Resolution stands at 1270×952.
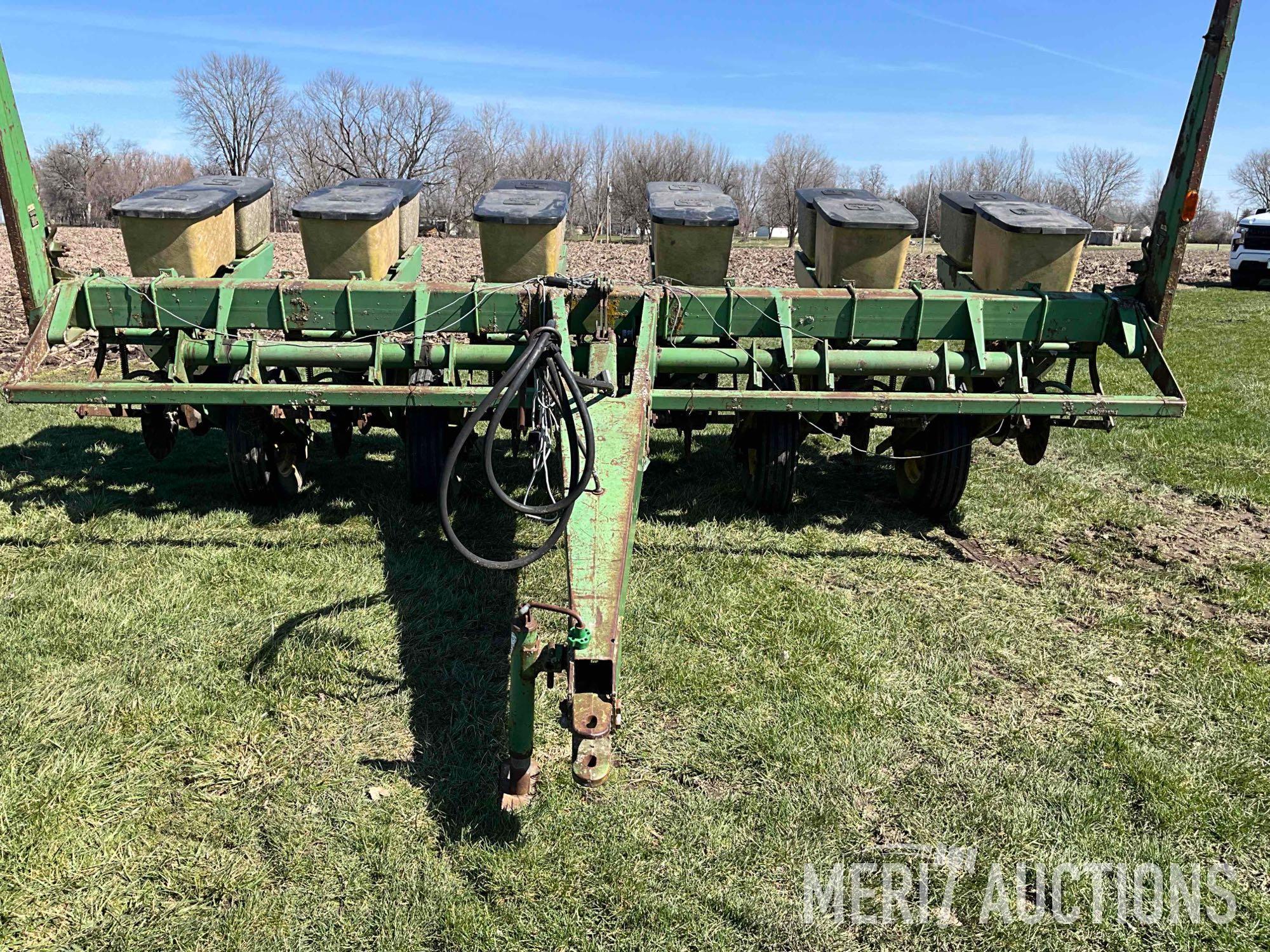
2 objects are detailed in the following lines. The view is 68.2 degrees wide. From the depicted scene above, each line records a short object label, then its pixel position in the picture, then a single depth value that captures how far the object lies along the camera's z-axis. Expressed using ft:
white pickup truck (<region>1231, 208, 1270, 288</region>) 74.13
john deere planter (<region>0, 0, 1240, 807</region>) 17.07
